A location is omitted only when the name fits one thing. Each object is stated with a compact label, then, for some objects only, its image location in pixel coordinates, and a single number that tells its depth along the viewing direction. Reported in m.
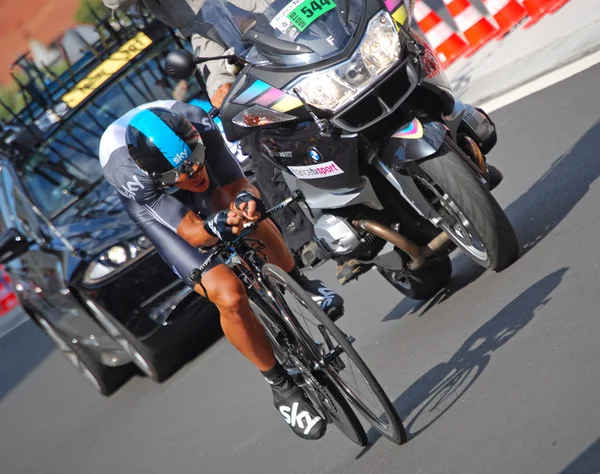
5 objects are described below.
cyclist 11.87
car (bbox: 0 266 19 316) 35.66
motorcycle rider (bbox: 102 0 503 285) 14.66
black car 18.48
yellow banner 21.00
